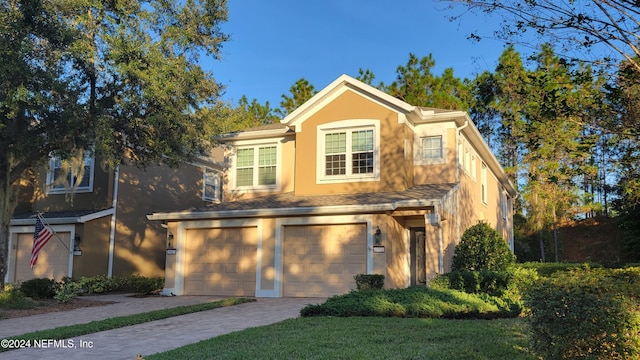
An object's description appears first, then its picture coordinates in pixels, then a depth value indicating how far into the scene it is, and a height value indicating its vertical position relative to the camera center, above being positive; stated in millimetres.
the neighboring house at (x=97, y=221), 19953 +1155
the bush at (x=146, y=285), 17984 -1049
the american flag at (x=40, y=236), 17250 +485
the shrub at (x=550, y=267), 22547 -405
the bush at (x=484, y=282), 13133 -607
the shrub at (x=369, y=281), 14445 -678
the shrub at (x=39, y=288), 16922 -1129
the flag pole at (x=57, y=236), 19816 +566
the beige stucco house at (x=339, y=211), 16141 +1303
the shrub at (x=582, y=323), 5258 -632
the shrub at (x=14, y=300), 14227 -1270
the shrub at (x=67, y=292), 15727 -1157
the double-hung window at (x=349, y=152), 17844 +3305
